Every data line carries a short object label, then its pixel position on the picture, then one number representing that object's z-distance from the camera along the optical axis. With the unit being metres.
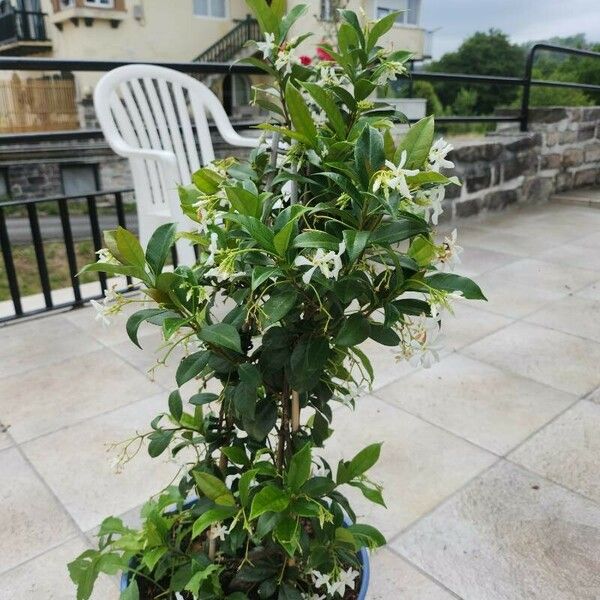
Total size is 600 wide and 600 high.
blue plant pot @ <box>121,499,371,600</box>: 0.91
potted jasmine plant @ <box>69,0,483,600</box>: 0.66
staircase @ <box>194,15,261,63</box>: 14.30
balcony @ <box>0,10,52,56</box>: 13.98
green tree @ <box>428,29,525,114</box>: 22.25
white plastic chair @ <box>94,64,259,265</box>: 2.25
